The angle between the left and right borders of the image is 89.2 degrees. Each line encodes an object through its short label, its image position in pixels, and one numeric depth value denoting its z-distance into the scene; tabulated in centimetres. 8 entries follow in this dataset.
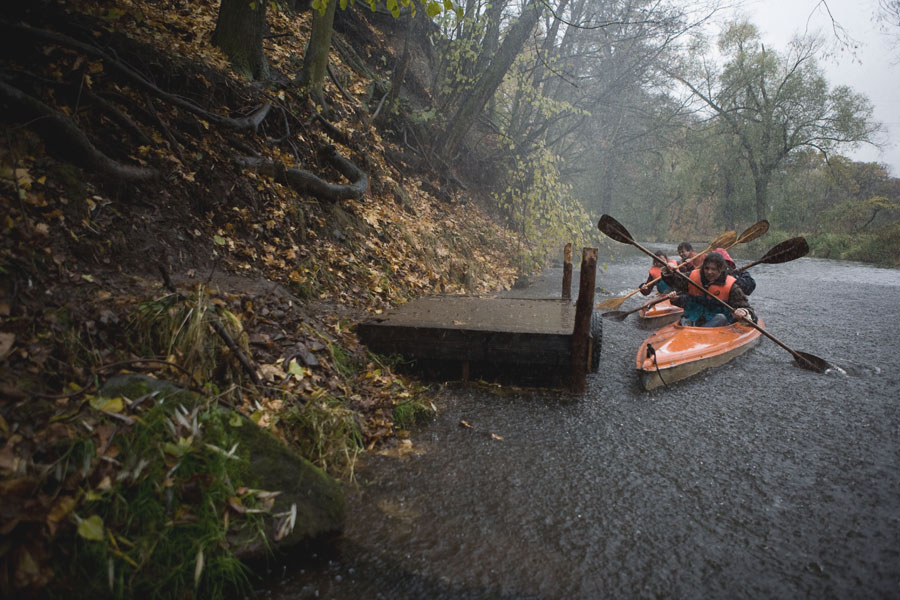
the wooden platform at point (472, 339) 459
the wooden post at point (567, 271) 774
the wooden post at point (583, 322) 444
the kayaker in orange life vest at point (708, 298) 619
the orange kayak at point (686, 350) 513
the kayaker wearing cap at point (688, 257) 811
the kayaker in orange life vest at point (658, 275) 896
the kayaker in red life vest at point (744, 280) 704
